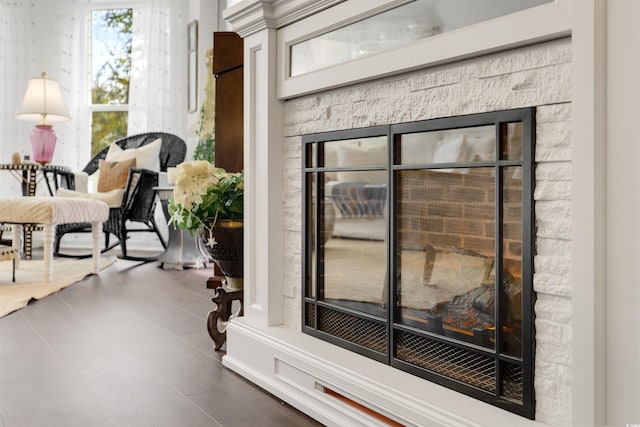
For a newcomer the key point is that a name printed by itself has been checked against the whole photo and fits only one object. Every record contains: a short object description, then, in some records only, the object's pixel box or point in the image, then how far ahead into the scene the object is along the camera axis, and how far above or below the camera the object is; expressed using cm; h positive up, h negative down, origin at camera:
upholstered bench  347 +3
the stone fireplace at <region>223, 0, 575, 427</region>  109 +4
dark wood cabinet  259 +53
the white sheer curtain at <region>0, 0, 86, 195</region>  557 +147
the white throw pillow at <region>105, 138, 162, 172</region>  505 +53
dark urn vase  210 -10
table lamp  504 +91
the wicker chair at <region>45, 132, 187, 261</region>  454 +21
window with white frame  586 +142
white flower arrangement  208 +7
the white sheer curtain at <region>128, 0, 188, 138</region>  562 +137
